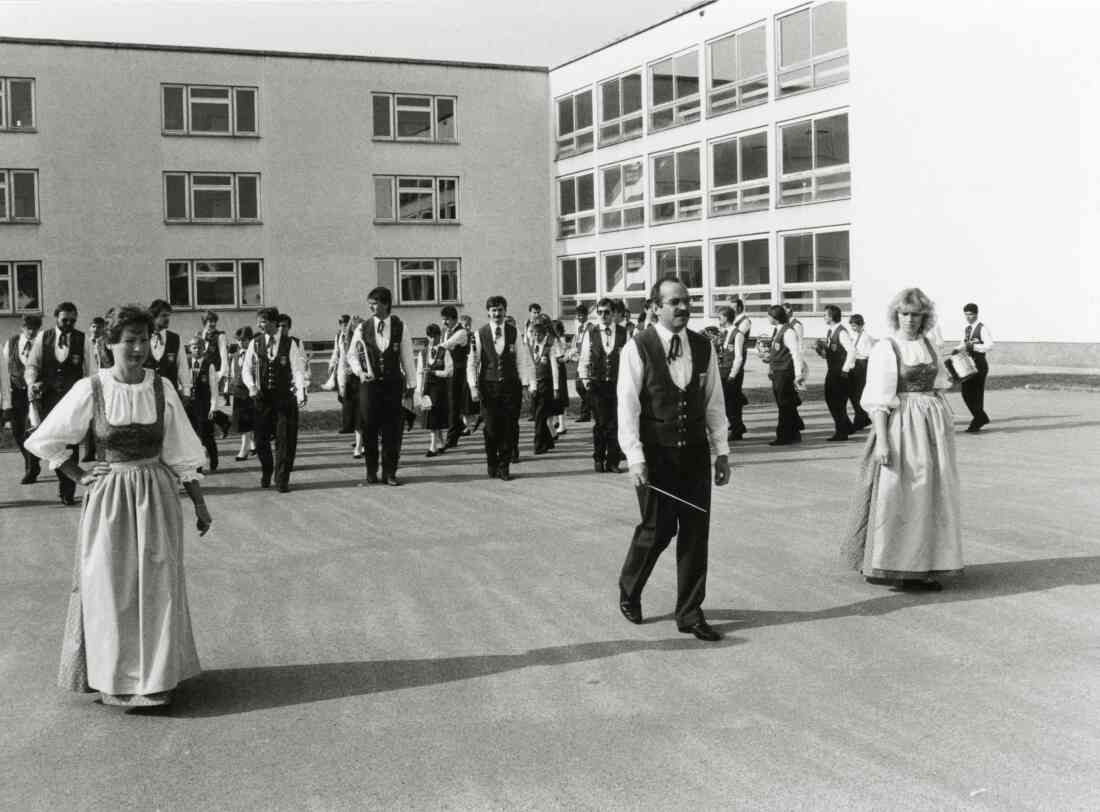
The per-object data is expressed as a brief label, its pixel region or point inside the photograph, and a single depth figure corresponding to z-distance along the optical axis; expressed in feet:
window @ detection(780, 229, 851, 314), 104.68
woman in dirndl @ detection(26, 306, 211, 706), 17.42
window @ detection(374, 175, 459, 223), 132.16
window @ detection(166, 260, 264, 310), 124.77
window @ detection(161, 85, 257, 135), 123.95
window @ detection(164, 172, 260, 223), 124.67
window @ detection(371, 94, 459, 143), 132.26
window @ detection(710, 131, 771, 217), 112.98
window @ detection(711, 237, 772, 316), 112.88
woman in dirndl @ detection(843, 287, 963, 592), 24.36
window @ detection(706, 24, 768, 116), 112.16
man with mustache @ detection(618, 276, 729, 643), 21.33
